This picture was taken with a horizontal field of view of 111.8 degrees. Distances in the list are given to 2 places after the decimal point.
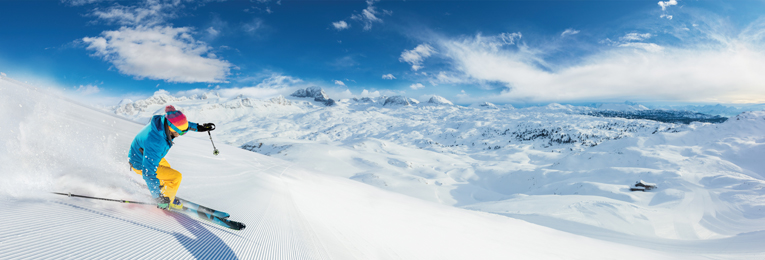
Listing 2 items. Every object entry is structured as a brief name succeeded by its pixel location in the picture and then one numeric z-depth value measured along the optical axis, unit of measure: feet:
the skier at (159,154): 14.06
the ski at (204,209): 13.19
